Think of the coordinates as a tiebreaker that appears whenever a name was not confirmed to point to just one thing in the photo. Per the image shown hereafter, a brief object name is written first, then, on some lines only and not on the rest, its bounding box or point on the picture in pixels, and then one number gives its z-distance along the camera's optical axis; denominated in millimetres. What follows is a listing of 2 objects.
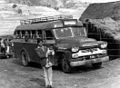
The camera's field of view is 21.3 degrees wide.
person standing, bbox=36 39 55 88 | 11633
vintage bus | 13984
